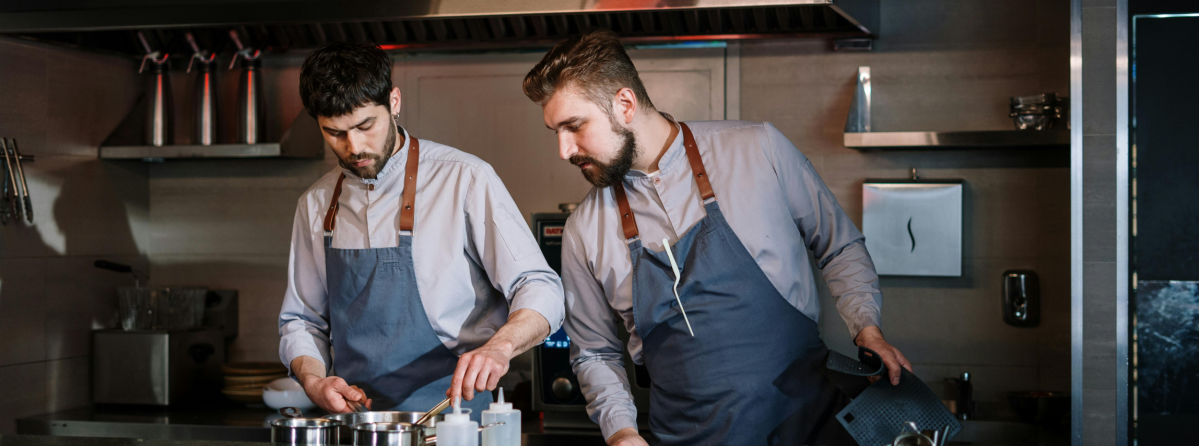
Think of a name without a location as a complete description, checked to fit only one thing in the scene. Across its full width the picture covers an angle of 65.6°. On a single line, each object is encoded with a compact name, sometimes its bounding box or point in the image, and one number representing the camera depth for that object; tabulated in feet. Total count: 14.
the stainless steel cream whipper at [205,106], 11.05
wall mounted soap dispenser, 9.94
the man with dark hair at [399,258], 5.85
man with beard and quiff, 5.84
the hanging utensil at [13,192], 9.93
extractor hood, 8.55
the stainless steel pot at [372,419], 4.94
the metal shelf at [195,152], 10.54
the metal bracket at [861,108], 9.95
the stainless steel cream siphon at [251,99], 10.97
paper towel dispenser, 10.03
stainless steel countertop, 9.43
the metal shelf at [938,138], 9.16
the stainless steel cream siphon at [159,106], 11.16
